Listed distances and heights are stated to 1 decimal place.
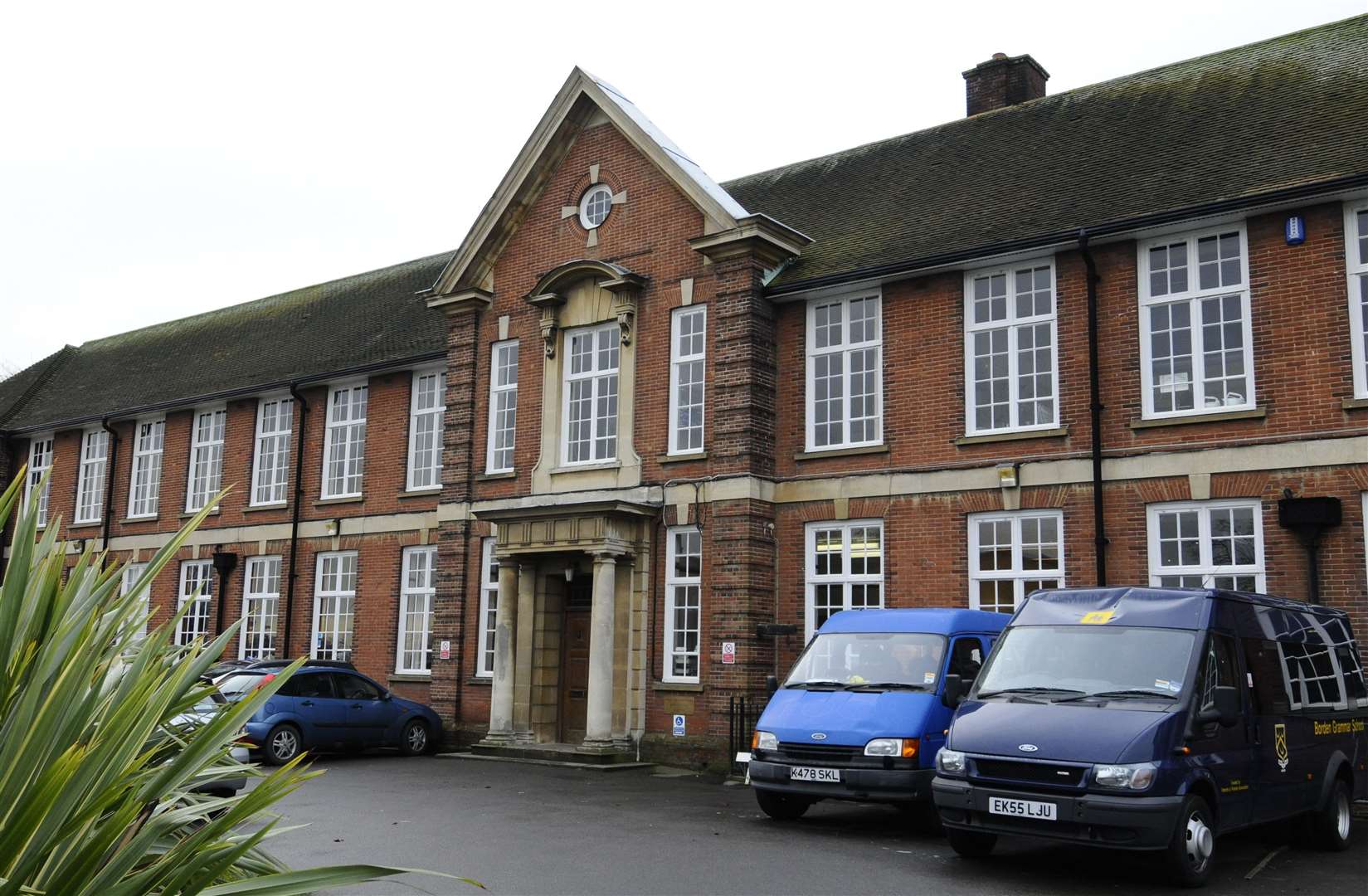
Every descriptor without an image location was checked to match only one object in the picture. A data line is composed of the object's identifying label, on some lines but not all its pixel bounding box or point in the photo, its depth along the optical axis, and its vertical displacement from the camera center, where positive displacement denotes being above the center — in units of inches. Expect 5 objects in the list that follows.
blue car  713.0 -63.4
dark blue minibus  351.3 -31.8
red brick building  599.5 +128.4
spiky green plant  132.1 -16.6
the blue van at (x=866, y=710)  453.7 -34.6
